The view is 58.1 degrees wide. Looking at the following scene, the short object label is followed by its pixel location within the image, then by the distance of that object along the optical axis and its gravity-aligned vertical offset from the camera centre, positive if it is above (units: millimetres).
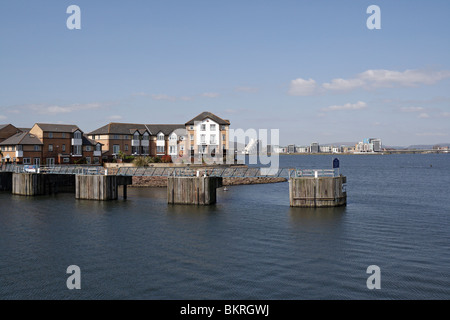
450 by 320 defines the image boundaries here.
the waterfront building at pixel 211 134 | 95125 +6758
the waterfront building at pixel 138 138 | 99312 +6504
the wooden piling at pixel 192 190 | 45562 -3060
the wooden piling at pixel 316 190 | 41219 -2995
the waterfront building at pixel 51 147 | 82938 +4018
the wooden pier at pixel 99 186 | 50875 -2734
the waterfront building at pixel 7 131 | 91881 +8150
